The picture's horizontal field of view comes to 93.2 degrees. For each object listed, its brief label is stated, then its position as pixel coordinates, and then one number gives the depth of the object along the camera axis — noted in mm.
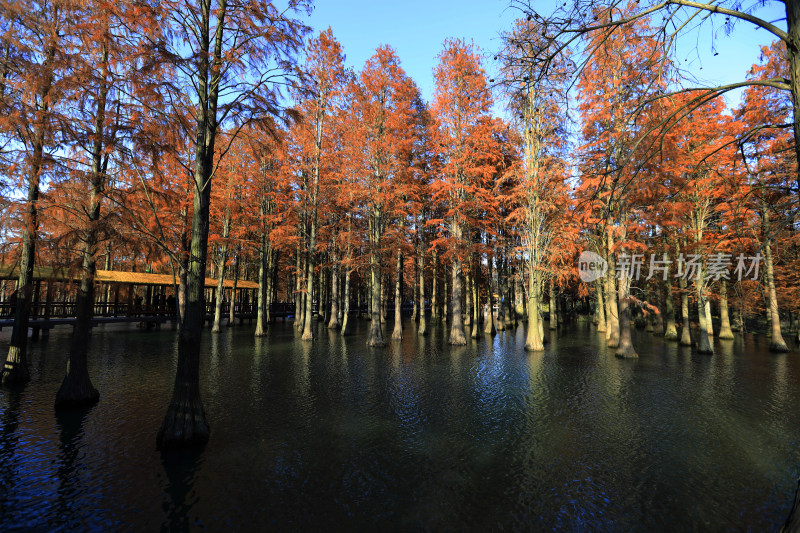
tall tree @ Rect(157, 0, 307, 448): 7523
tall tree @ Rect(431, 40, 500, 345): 22969
